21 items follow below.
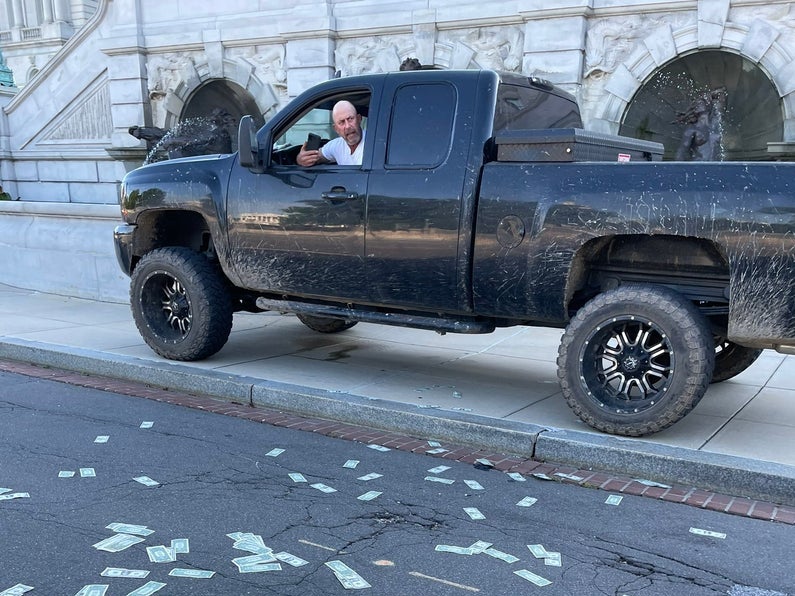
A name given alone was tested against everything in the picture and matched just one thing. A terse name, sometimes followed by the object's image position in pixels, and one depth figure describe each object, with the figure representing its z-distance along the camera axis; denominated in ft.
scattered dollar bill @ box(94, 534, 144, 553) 10.17
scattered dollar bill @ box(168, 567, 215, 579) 9.52
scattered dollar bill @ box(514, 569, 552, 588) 9.57
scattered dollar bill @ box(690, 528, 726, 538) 11.16
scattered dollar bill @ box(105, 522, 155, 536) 10.72
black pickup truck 13.51
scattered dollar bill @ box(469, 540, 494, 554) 10.43
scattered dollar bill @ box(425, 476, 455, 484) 13.16
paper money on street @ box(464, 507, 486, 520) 11.65
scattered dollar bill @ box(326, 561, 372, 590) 9.39
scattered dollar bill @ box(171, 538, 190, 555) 10.19
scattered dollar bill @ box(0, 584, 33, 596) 8.99
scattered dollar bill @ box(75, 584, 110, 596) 8.96
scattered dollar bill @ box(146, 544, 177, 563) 9.90
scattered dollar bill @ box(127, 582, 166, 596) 9.02
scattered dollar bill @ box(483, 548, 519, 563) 10.20
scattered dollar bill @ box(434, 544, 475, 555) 10.37
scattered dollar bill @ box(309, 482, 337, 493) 12.60
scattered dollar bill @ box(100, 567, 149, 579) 9.43
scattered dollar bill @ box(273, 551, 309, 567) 9.91
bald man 17.93
